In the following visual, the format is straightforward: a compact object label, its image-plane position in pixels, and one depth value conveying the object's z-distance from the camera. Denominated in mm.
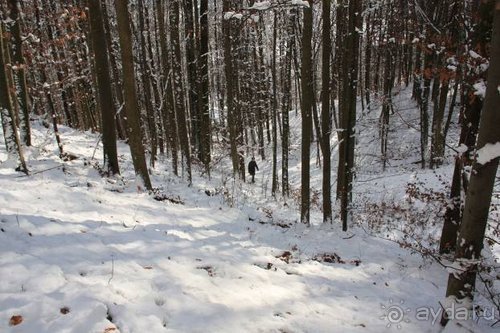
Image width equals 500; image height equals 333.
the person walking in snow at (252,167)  20500
